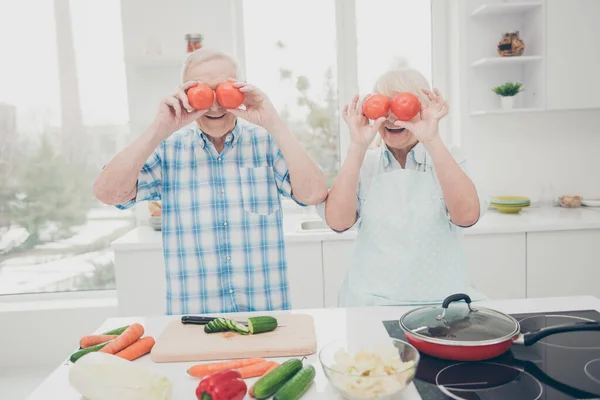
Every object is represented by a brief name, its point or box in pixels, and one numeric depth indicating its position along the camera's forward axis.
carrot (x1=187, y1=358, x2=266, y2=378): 1.15
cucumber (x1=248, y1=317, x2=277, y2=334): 1.35
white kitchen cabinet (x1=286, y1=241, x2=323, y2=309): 2.86
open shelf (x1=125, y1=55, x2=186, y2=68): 3.30
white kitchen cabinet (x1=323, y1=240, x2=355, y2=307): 2.87
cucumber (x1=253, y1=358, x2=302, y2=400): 1.04
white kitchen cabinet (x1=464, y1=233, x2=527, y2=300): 2.88
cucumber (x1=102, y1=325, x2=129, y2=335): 1.38
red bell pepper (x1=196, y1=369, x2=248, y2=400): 0.98
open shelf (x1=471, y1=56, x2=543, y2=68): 3.21
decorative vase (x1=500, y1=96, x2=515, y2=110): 3.31
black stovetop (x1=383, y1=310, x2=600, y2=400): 1.03
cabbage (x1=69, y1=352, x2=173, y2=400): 1.02
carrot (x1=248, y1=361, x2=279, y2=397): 1.07
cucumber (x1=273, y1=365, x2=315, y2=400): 1.03
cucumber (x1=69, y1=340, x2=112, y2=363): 1.23
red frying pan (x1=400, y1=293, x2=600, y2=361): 1.13
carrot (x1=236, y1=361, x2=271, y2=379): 1.13
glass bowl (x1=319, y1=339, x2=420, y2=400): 0.99
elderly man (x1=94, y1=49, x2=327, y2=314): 1.81
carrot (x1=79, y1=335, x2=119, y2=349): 1.32
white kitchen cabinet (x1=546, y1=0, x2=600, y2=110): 3.15
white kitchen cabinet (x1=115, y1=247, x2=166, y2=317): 2.83
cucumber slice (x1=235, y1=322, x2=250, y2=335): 1.35
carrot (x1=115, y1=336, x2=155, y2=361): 1.26
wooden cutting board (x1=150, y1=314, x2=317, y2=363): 1.25
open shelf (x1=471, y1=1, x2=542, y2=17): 3.19
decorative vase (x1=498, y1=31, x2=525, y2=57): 3.29
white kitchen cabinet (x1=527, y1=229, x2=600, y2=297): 2.88
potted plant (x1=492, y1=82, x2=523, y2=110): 3.30
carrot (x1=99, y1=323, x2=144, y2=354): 1.25
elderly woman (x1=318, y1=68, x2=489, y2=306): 1.62
